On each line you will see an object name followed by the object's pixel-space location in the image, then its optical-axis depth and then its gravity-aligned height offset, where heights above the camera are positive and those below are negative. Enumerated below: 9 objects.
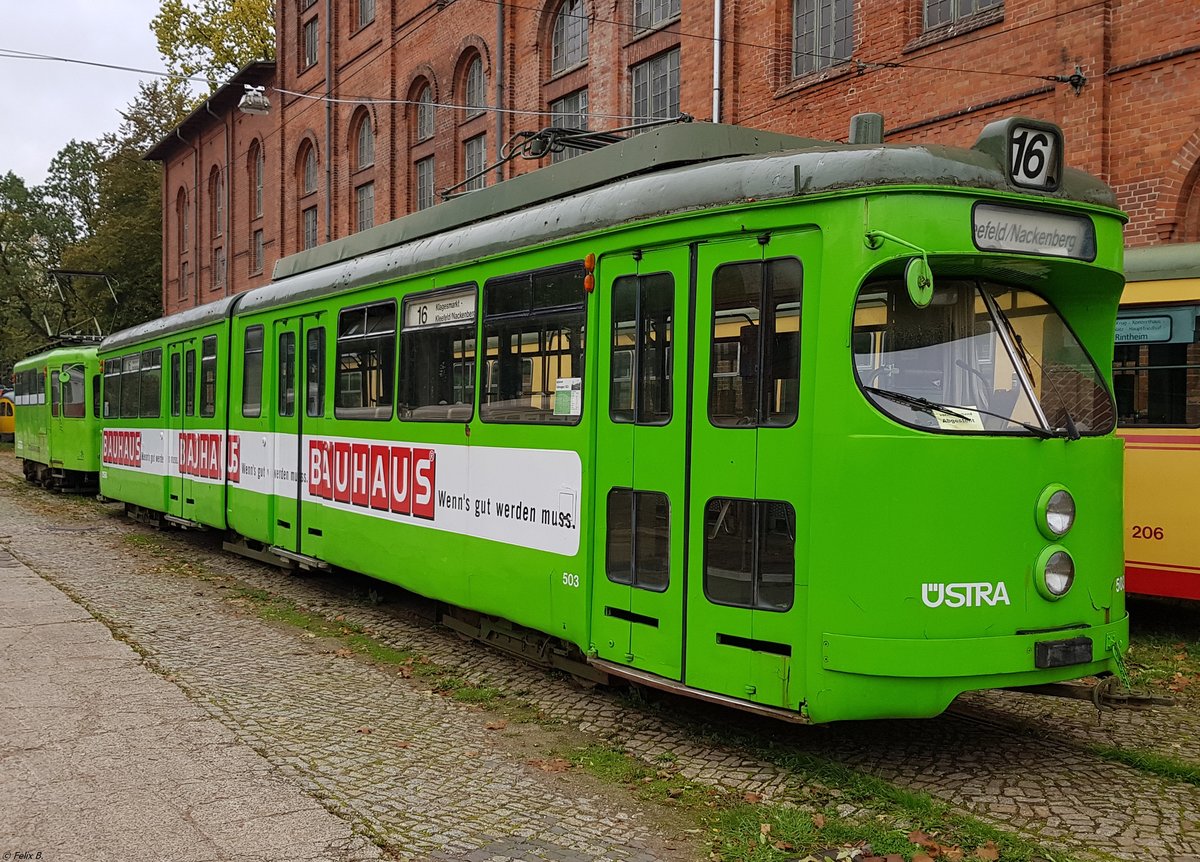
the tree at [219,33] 47.06 +15.37
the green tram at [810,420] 5.48 -0.05
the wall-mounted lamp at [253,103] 27.95 +7.42
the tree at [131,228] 53.38 +8.32
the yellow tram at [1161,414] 9.37 +0.00
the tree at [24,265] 60.59 +7.66
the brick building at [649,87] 13.62 +6.00
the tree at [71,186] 67.69 +12.87
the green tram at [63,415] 24.75 -0.25
